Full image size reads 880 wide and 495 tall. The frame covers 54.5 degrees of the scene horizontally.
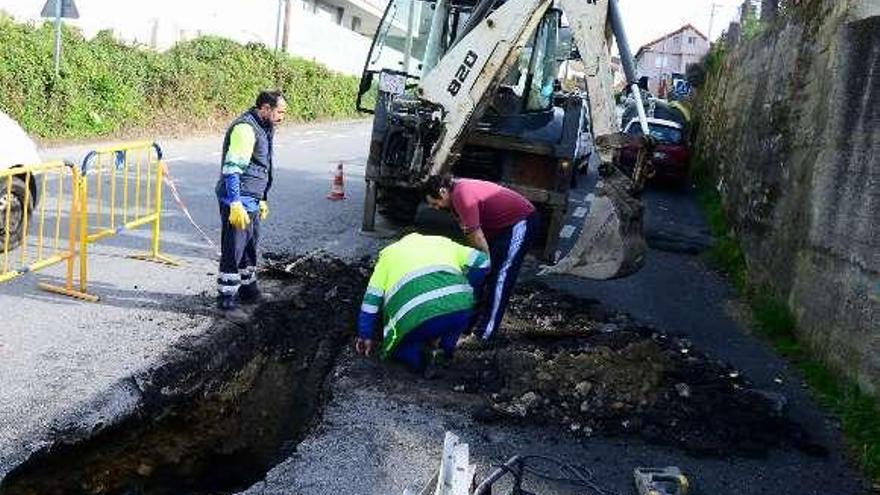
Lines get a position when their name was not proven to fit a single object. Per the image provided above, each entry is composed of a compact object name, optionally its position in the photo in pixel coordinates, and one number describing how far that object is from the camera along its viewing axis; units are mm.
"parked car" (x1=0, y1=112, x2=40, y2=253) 7417
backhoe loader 7688
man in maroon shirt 6734
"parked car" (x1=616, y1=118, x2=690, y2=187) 19781
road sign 15438
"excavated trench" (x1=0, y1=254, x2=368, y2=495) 4496
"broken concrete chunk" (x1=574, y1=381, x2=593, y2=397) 5789
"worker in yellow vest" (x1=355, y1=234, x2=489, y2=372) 5793
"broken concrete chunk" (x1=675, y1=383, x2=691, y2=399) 5980
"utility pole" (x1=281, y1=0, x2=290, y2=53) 34656
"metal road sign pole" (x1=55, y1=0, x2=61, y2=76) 15391
